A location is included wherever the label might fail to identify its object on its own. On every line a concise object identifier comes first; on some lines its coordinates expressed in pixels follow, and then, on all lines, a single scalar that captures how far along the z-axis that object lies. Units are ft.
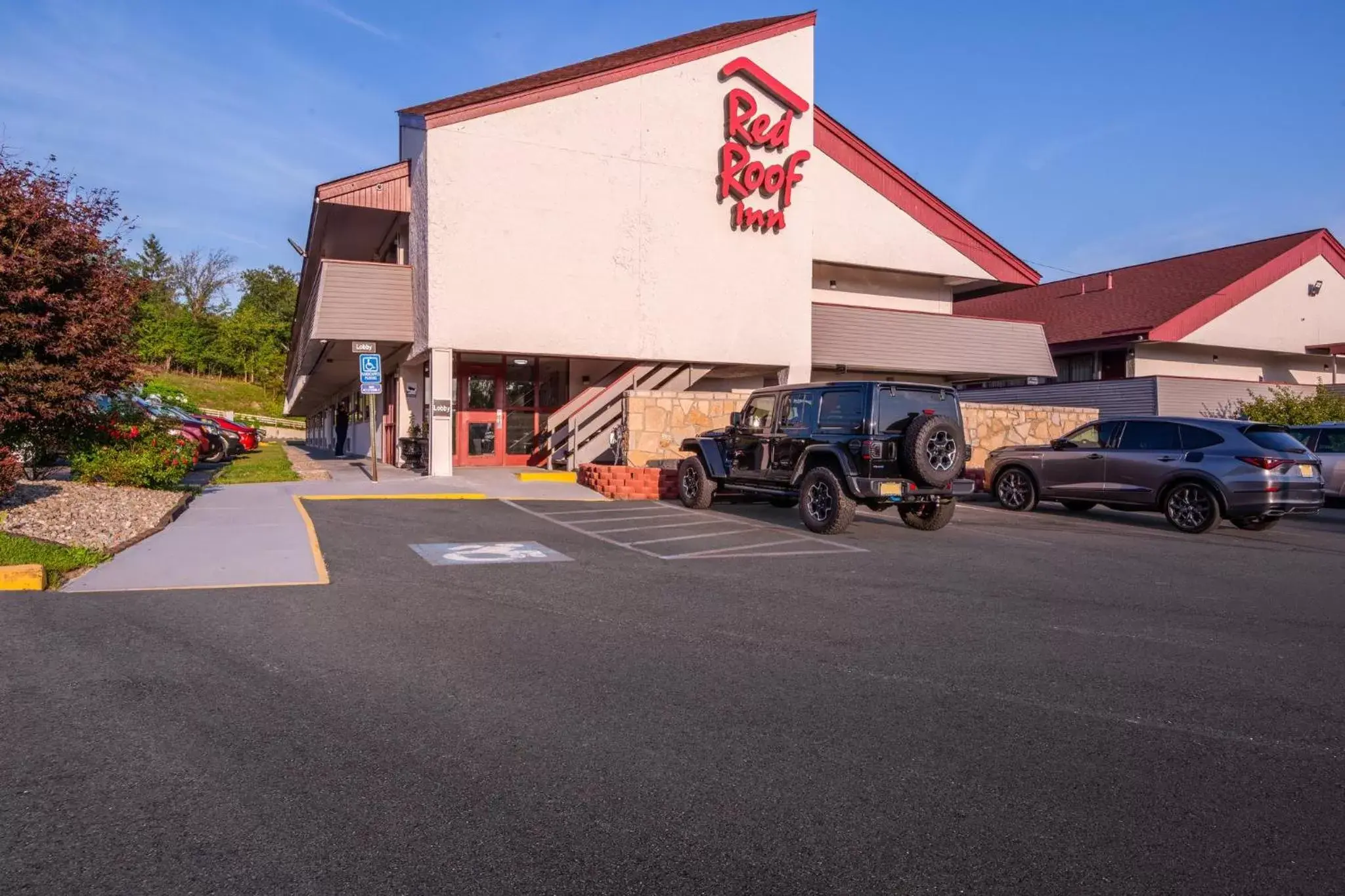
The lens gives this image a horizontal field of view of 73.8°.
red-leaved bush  34.06
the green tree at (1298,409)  79.36
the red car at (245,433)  87.71
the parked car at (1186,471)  40.19
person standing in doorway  92.43
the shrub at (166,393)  45.91
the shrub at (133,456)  40.16
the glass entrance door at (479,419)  70.44
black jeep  37.14
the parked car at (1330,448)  52.21
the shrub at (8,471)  30.35
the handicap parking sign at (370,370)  55.11
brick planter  52.85
